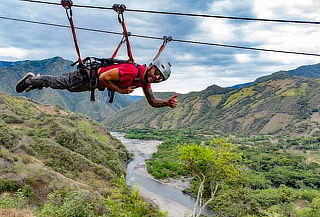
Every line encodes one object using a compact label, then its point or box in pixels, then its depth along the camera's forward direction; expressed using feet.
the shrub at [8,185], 58.29
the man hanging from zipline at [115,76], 16.76
